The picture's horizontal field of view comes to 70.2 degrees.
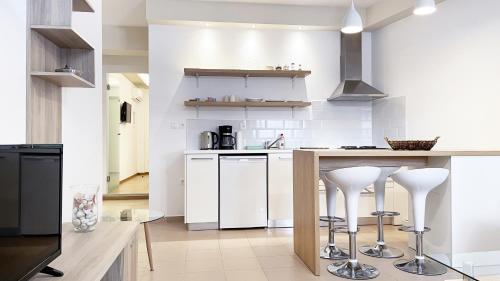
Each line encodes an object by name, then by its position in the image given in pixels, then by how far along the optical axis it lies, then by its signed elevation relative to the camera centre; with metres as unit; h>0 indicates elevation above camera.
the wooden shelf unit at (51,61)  1.84 +0.49
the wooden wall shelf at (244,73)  4.48 +0.89
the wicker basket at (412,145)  2.90 -0.03
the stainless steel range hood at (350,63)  4.84 +1.08
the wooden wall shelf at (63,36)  1.86 +0.61
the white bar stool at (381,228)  3.13 -0.80
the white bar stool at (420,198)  2.64 -0.43
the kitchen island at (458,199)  2.74 -0.46
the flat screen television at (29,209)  1.04 -0.22
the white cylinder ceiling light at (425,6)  2.88 +1.10
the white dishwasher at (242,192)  4.15 -0.59
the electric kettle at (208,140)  4.58 +0.02
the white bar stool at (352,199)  2.57 -0.43
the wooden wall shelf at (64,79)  1.87 +0.36
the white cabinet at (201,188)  4.12 -0.54
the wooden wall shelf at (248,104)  4.53 +0.49
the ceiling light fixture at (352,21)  3.30 +1.12
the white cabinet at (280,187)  4.23 -0.54
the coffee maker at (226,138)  4.62 +0.05
